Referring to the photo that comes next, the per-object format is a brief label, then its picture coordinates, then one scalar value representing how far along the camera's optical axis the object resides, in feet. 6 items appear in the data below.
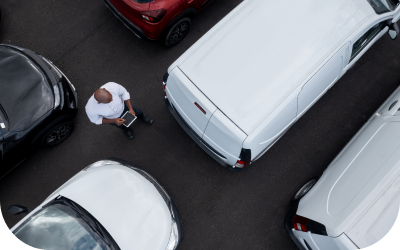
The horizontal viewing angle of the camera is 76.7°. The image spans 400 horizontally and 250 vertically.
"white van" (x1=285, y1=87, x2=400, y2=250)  9.39
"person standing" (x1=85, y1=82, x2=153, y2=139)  10.15
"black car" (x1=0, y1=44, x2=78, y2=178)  11.73
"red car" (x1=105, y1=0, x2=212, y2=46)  12.86
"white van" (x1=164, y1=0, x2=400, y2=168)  10.02
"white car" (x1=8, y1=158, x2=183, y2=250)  9.91
